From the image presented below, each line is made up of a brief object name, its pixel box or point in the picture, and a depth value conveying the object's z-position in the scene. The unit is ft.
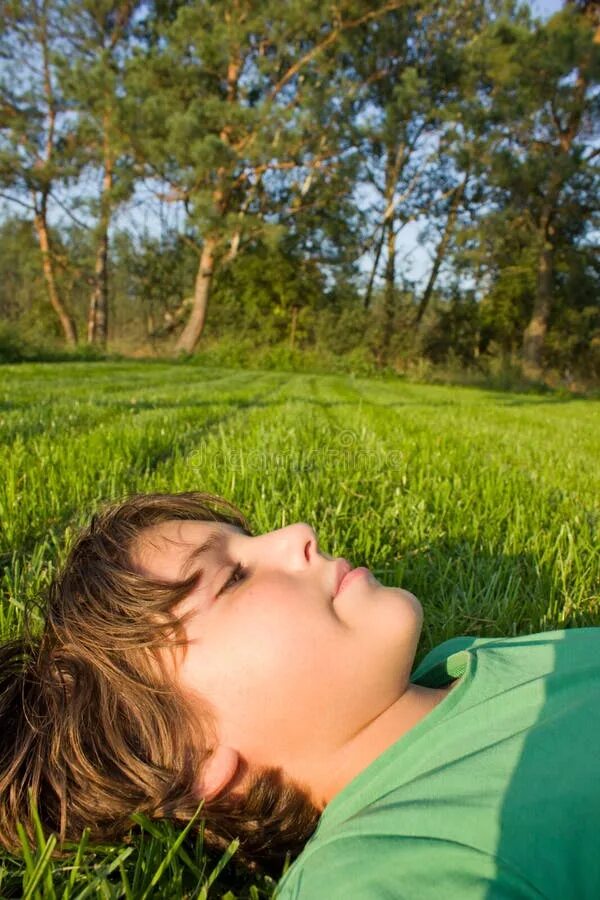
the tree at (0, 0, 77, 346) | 72.08
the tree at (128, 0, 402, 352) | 64.08
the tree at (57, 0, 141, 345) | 65.26
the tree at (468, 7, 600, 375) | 60.54
